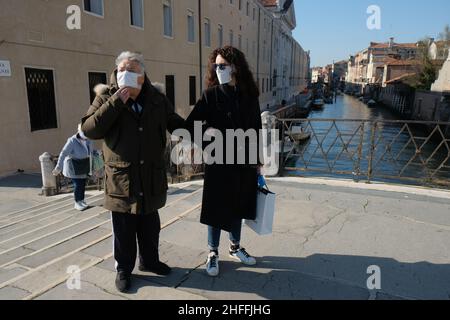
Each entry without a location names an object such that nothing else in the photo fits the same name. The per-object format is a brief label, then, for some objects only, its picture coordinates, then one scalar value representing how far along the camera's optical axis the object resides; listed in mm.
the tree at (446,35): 37125
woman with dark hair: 2525
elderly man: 2201
